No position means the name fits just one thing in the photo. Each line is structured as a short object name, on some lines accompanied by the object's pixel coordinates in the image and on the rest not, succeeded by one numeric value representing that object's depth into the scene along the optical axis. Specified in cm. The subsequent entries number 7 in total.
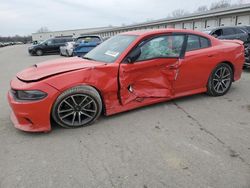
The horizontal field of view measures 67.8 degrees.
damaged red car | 291
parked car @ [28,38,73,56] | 1814
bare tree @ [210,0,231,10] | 5140
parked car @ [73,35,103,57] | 981
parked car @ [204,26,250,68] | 883
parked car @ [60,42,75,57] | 1381
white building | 1664
